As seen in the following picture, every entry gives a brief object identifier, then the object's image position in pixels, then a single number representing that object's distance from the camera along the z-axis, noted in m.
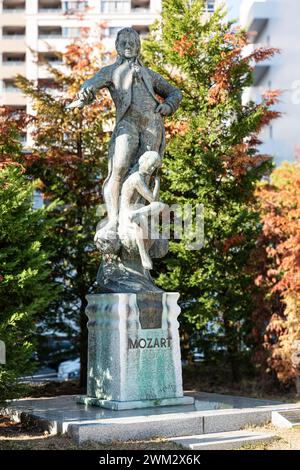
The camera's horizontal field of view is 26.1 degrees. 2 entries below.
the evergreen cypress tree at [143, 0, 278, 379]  13.15
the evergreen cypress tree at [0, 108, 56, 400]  9.26
